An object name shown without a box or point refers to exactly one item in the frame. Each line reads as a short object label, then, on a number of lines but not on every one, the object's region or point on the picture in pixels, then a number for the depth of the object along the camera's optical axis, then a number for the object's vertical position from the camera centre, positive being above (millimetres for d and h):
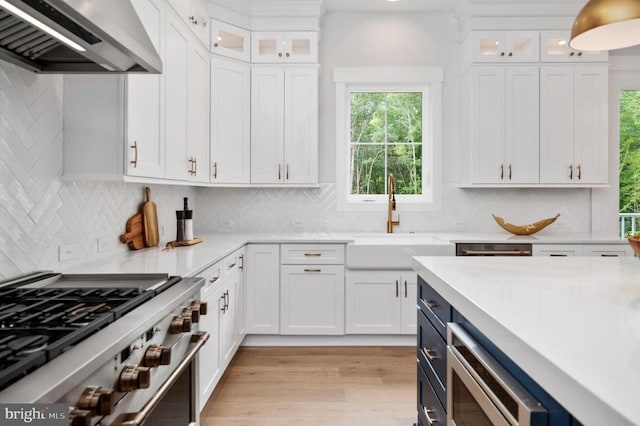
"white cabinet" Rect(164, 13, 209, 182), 2514 +770
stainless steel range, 798 -315
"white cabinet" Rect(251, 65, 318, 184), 3629 +819
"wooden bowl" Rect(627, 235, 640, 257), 1260 -81
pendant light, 1447 +770
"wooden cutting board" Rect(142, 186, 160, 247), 2670 -60
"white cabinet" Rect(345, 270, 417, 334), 3332 -732
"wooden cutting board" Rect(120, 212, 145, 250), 2480 -129
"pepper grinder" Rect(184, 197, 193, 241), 2982 -87
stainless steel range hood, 1136 +602
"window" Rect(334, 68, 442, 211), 3992 +737
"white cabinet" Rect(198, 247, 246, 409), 2246 -679
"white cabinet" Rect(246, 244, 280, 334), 3326 -607
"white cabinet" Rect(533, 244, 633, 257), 3221 -267
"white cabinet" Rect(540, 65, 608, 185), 3600 +828
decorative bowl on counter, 3566 -97
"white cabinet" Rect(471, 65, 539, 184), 3605 +835
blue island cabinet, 1031 -522
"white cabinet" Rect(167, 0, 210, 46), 2605 +1433
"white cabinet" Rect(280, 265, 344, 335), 3344 -709
